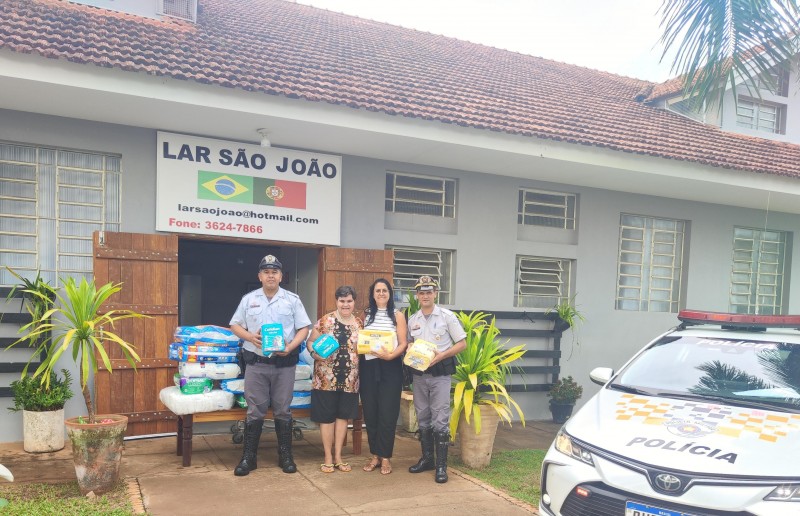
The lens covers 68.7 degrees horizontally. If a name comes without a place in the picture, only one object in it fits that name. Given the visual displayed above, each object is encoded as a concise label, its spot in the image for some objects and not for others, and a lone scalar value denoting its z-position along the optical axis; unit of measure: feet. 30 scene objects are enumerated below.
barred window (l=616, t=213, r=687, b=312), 31.86
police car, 9.97
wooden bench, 17.49
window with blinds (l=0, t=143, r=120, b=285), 20.94
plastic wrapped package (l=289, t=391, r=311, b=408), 19.20
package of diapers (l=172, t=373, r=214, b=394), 17.52
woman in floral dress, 17.22
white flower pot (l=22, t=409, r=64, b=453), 18.98
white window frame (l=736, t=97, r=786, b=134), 37.19
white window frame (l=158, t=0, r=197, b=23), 26.13
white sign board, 22.33
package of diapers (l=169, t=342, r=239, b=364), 17.74
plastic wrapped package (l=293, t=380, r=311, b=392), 19.35
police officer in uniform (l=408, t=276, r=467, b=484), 17.35
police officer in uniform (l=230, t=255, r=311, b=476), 17.24
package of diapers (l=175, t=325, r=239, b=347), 18.04
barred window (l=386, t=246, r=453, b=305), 27.40
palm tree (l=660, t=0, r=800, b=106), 17.88
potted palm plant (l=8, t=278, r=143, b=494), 14.71
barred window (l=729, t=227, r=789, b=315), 34.35
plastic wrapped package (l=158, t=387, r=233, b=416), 17.25
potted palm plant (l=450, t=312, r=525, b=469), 18.66
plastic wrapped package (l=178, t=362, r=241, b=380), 17.61
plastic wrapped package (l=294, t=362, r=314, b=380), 19.36
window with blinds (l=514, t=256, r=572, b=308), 29.78
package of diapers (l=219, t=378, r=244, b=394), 18.20
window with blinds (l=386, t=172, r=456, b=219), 27.50
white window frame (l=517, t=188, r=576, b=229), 29.96
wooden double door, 20.36
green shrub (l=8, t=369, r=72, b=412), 19.08
